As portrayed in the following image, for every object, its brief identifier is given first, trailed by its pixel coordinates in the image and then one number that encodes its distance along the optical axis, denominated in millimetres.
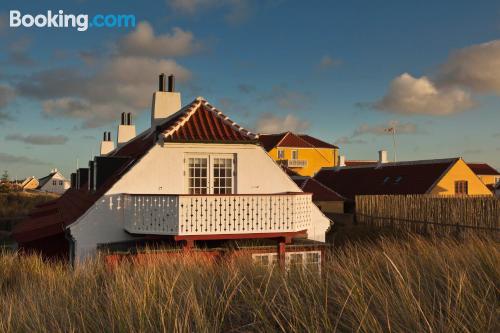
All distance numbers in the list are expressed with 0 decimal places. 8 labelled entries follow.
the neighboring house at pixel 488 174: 84562
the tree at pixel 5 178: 72712
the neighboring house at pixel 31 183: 128375
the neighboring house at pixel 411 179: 39469
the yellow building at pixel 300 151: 67438
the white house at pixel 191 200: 14922
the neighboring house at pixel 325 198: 38475
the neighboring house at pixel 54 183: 113438
